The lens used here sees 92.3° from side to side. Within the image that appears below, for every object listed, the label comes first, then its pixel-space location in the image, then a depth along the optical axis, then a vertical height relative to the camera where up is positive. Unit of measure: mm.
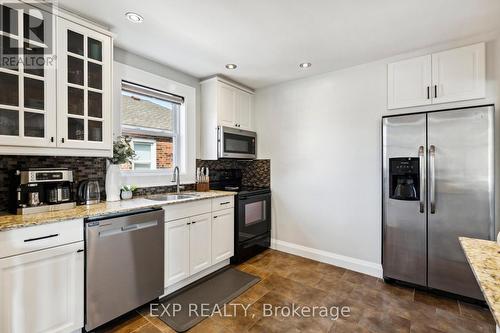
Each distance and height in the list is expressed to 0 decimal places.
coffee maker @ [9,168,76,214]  1751 -187
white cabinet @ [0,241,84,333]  1458 -817
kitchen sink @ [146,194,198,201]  2676 -356
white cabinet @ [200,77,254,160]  3336 +819
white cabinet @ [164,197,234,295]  2365 -828
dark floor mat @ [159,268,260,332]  2029 -1293
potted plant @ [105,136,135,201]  2357 -12
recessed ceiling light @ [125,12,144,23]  1981 +1253
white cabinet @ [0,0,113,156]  1670 +624
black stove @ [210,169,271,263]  3168 -689
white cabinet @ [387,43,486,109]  2334 +920
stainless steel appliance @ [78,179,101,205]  2141 -237
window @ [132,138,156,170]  2877 +146
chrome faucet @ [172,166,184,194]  3064 -158
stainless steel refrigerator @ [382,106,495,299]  2186 -270
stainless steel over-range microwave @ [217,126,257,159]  3311 +333
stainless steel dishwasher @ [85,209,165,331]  1780 -793
